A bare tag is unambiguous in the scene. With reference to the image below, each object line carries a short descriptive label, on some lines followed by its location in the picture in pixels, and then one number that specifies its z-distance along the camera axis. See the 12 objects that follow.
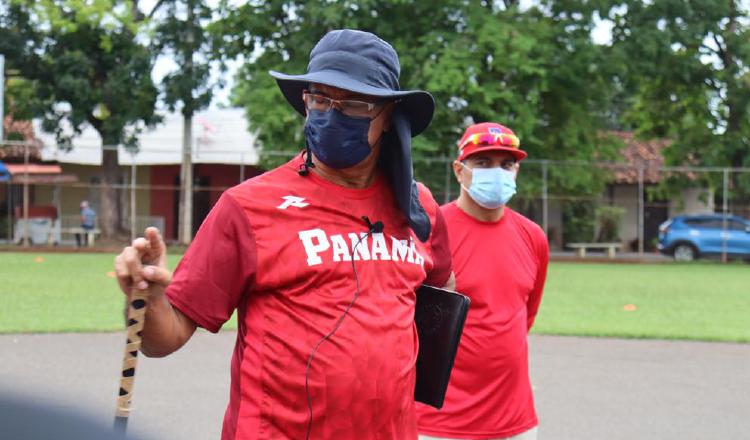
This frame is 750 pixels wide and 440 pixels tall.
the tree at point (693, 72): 30.83
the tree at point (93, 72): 31.59
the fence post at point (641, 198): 30.64
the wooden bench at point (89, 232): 31.60
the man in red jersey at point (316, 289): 2.54
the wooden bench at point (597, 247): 34.09
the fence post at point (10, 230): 31.55
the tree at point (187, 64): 32.47
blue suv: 30.89
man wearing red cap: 4.08
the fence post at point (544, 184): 30.96
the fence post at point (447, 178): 30.17
